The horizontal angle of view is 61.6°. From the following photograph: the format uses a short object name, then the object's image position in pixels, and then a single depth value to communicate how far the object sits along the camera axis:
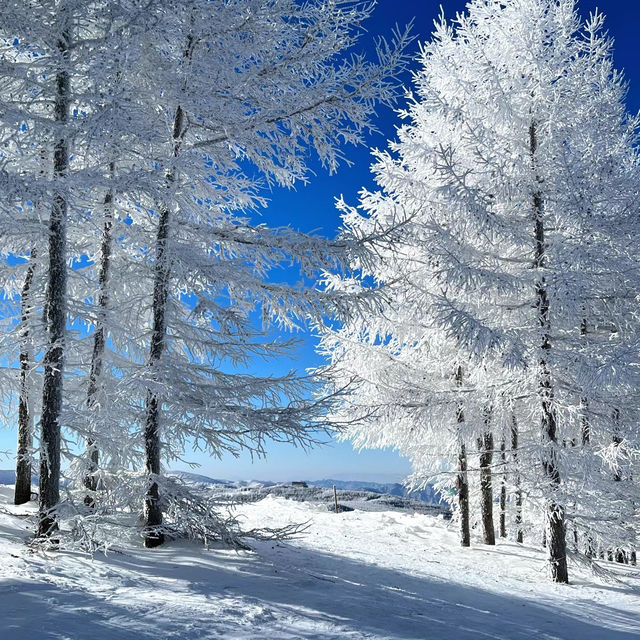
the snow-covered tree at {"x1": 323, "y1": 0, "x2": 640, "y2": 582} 8.83
